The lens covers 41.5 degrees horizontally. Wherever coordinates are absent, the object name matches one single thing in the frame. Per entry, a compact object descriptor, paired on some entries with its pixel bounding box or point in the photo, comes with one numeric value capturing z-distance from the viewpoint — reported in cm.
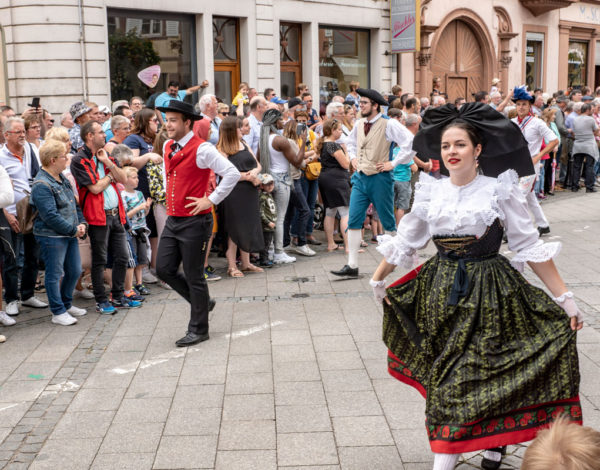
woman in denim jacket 682
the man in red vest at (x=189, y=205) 629
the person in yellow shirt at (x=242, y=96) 1388
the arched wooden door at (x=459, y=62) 2356
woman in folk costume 350
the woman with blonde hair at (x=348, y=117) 1166
